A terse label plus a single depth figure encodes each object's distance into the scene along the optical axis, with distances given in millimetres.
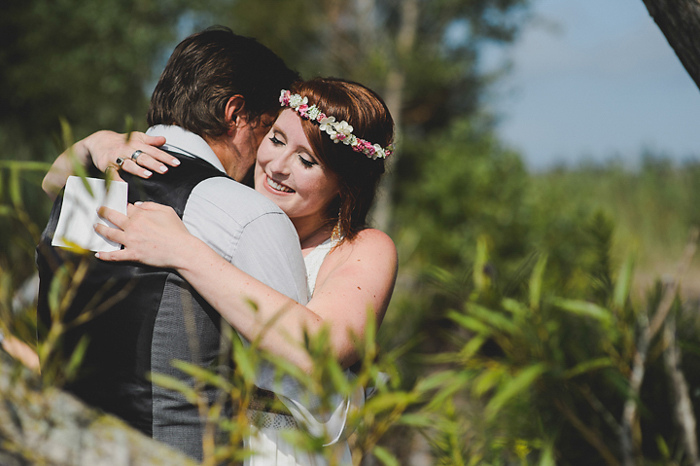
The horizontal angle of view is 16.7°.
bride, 3786
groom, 3810
